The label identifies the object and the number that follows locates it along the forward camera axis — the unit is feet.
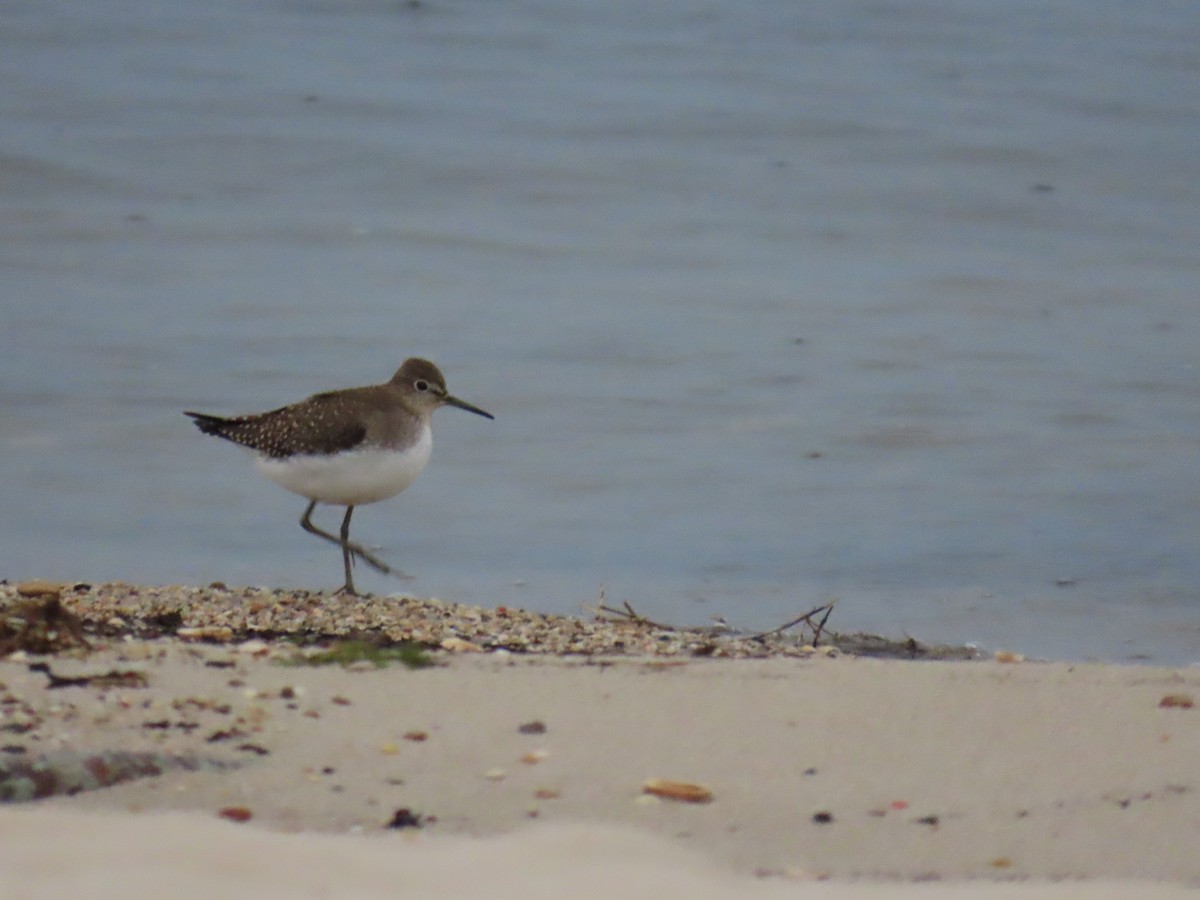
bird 45.98
